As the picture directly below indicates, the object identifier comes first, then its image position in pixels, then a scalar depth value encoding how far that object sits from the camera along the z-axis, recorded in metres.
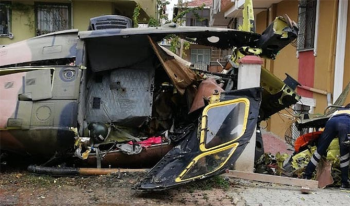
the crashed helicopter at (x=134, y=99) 5.32
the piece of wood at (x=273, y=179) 5.63
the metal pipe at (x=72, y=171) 5.68
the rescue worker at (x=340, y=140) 5.91
